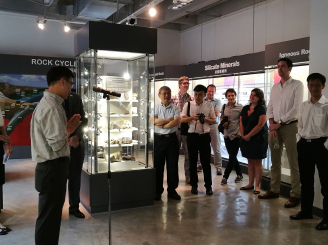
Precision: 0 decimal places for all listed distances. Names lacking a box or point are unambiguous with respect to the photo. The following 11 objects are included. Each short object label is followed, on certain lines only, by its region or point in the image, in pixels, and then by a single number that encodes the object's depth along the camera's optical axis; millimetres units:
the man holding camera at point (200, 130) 5055
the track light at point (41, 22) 8078
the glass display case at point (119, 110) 4324
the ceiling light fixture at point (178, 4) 6838
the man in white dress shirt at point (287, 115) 4559
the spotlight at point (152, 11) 6066
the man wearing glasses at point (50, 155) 2541
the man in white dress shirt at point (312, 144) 3818
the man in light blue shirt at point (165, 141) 4824
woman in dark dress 5172
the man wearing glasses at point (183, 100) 6055
